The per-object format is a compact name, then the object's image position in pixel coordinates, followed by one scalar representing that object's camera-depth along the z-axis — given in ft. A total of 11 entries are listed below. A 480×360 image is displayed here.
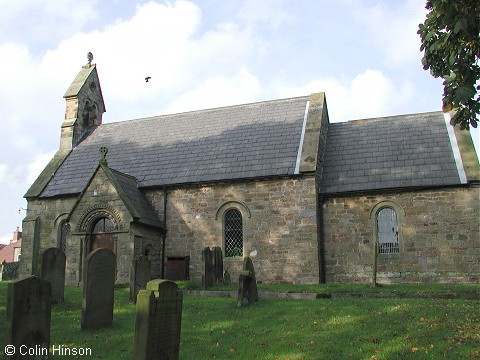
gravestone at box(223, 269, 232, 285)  64.11
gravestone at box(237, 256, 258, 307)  43.55
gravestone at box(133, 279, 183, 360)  25.80
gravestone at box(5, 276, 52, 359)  27.32
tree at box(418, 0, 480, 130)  27.04
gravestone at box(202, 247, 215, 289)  56.24
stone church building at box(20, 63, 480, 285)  63.05
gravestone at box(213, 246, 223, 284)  61.46
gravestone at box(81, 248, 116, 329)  35.42
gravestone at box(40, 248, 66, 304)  44.14
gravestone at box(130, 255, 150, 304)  46.01
